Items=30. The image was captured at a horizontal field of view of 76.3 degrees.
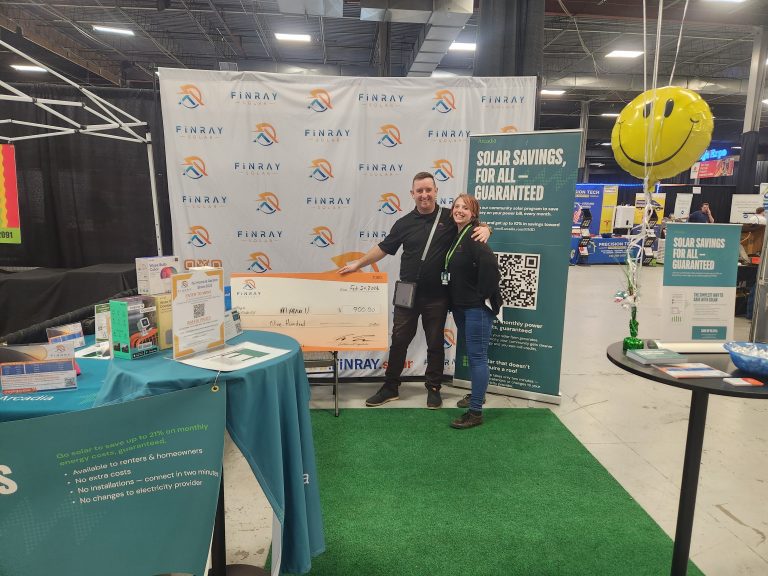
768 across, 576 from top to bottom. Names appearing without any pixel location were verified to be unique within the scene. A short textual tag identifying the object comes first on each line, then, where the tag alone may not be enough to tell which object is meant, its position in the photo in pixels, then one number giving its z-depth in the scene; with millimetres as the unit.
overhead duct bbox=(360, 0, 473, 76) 6086
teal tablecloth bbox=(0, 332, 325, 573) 1455
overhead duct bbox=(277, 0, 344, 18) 6133
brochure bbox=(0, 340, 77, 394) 1585
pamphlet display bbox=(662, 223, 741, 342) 2047
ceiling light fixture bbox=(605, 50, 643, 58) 10336
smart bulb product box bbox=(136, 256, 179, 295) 2070
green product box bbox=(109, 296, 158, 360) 1572
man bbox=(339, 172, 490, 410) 3439
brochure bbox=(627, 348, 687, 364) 1674
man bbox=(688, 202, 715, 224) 10258
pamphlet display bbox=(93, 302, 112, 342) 2119
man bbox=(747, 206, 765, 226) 6031
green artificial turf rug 2035
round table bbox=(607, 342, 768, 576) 1580
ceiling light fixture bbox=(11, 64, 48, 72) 10138
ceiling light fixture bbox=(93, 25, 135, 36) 8766
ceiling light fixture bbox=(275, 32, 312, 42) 9094
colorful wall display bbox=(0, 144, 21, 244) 2896
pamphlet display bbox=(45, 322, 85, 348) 1892
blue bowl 1529
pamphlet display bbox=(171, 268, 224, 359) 1547
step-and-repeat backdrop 3746
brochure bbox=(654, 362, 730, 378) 1546
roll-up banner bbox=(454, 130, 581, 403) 3461
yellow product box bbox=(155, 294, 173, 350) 1677
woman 3160
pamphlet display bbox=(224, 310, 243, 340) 1827
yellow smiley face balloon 2100
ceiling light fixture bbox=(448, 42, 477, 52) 9641
